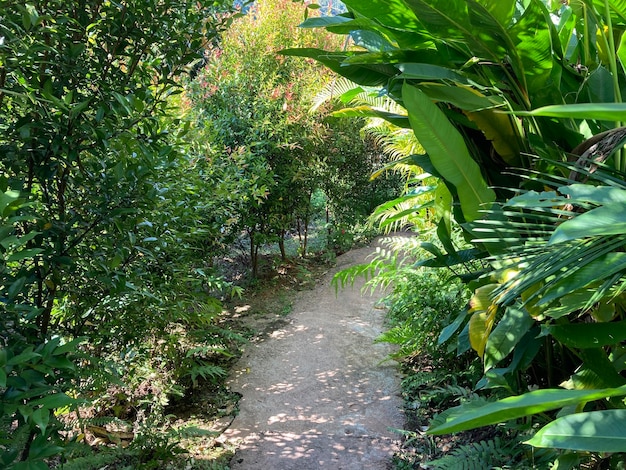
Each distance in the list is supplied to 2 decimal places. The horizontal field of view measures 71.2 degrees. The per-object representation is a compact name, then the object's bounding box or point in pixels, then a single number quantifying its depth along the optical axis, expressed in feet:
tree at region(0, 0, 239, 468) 3.84
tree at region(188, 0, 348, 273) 17.49
